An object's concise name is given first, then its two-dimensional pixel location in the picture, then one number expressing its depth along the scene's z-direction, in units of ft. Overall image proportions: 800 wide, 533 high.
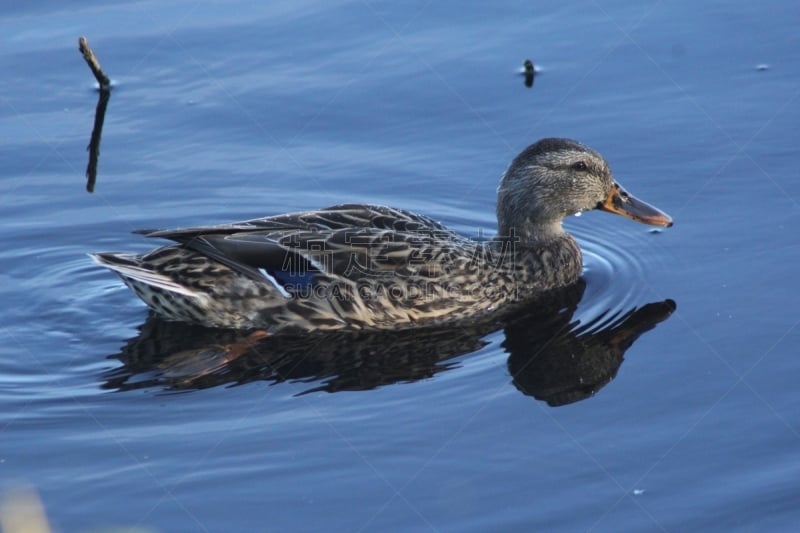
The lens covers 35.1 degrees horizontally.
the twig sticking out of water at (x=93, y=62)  37.35
